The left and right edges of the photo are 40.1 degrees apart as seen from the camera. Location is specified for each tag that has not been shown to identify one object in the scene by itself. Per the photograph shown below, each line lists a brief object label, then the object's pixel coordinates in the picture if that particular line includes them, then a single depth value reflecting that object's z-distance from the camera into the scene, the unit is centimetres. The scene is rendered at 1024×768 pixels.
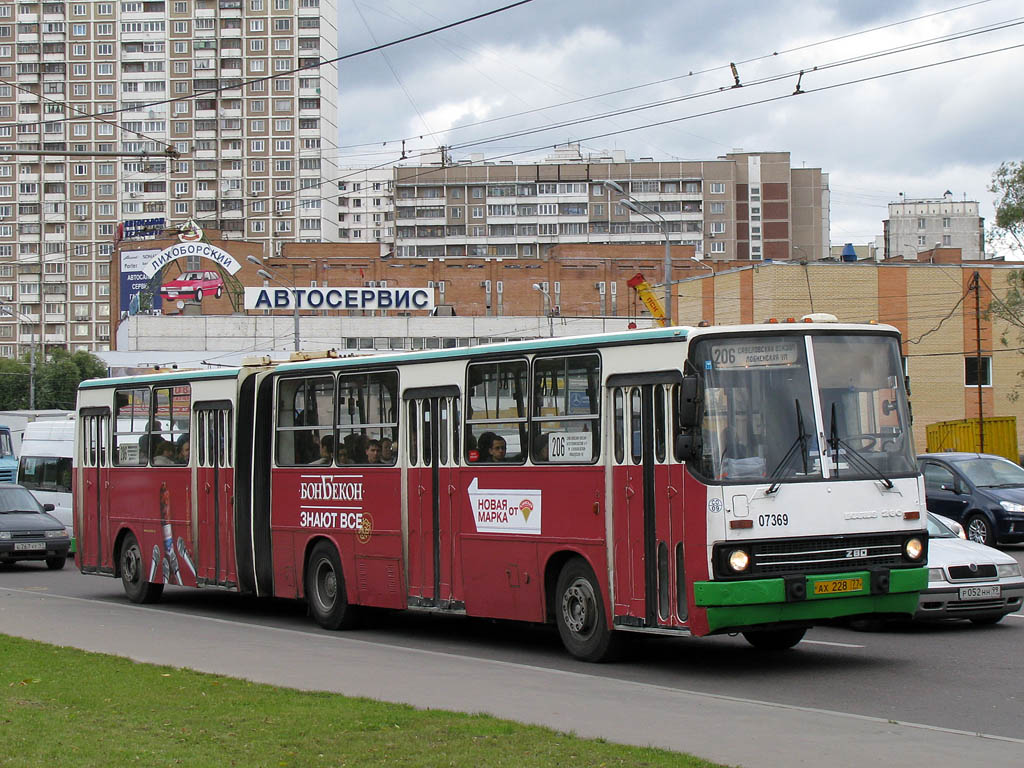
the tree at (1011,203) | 4472
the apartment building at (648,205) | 13862
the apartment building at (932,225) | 14000
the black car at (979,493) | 2478
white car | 1479
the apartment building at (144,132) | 14138
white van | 3438
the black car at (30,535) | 2725
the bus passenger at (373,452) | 1578
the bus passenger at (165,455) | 1952
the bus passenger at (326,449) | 1659
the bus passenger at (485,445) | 1411
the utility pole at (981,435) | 4112
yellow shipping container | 4203
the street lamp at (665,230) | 2975
